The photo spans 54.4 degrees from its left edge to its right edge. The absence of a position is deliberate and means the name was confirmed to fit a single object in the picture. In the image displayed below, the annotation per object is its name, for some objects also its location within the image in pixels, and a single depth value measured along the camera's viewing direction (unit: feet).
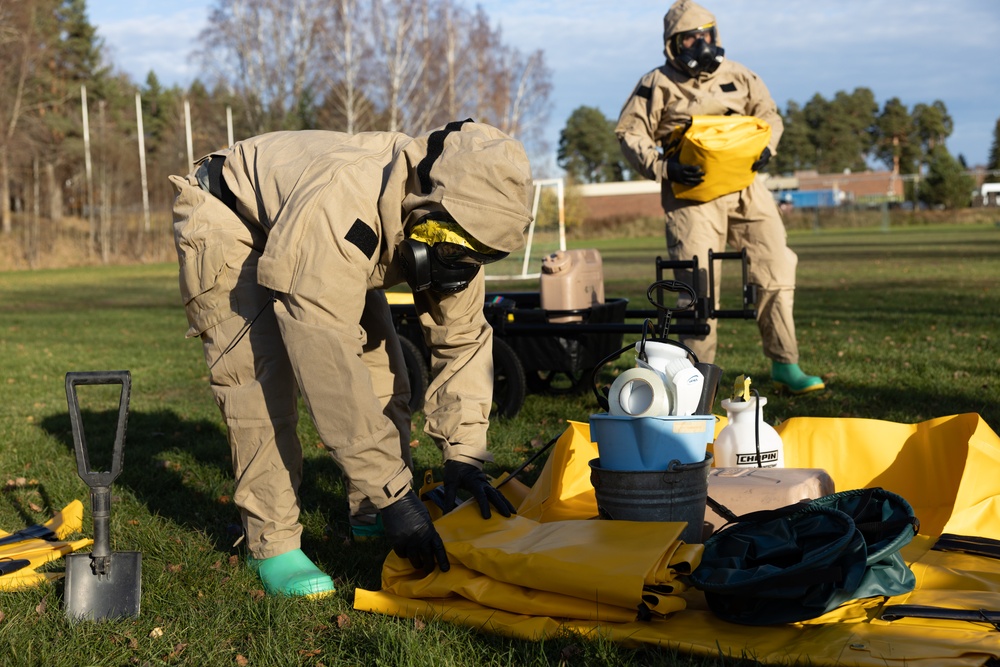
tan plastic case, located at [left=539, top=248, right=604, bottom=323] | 20.77
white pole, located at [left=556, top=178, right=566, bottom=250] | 69.82
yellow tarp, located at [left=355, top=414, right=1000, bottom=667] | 8.66
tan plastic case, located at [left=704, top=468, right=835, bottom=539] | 11.43
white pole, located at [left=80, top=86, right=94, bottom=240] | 128.67
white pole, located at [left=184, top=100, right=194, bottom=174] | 147.69
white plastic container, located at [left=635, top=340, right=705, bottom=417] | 11.07
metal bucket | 10.50
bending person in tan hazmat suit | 9.76
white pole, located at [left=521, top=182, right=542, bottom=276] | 76.34
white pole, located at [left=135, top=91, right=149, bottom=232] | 138.13
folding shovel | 10.22
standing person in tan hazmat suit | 21.22
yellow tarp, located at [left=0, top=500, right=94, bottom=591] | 11.53
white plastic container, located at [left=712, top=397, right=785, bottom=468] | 13.62
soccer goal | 71.78
